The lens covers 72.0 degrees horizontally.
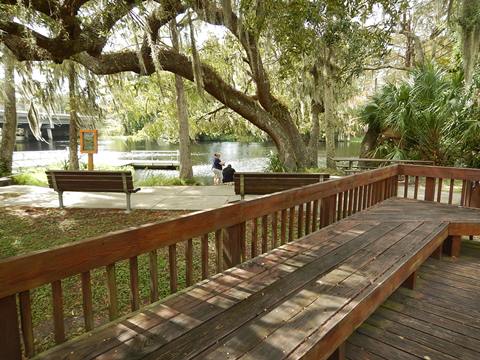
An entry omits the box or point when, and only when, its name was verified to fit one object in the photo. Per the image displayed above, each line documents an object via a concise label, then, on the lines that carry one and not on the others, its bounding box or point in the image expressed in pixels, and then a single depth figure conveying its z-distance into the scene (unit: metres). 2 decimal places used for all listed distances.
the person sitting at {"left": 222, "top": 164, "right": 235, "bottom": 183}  11.04
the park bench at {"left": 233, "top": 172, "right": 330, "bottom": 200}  5.62
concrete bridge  35.81
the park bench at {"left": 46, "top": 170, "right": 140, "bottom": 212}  6.05
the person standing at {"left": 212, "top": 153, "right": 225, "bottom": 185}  12.89
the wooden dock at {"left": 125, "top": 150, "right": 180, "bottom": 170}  21.12
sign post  9.70
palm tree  8.25
